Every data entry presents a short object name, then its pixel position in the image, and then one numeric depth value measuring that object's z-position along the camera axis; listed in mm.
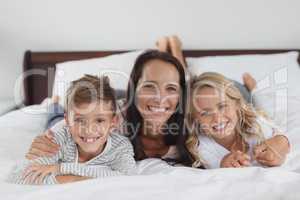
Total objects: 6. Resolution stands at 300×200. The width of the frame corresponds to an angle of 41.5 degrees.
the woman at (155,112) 1145
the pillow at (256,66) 1800
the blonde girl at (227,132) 1111
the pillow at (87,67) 1729
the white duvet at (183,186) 896
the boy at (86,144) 1049
